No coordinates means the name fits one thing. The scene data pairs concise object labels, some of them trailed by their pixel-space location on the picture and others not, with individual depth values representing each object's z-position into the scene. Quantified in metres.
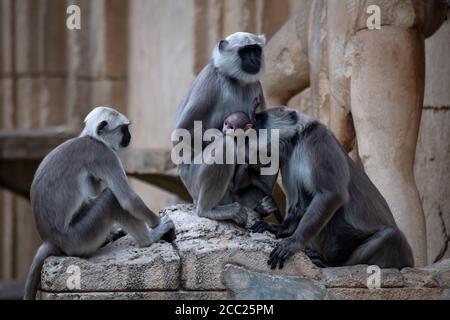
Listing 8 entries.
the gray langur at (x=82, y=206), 10.70
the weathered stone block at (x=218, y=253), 10.49
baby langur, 11.62
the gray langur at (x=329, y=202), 11.18
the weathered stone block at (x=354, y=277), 10.68
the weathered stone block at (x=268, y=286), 10.50
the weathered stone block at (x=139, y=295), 10.27
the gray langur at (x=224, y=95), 11.77
